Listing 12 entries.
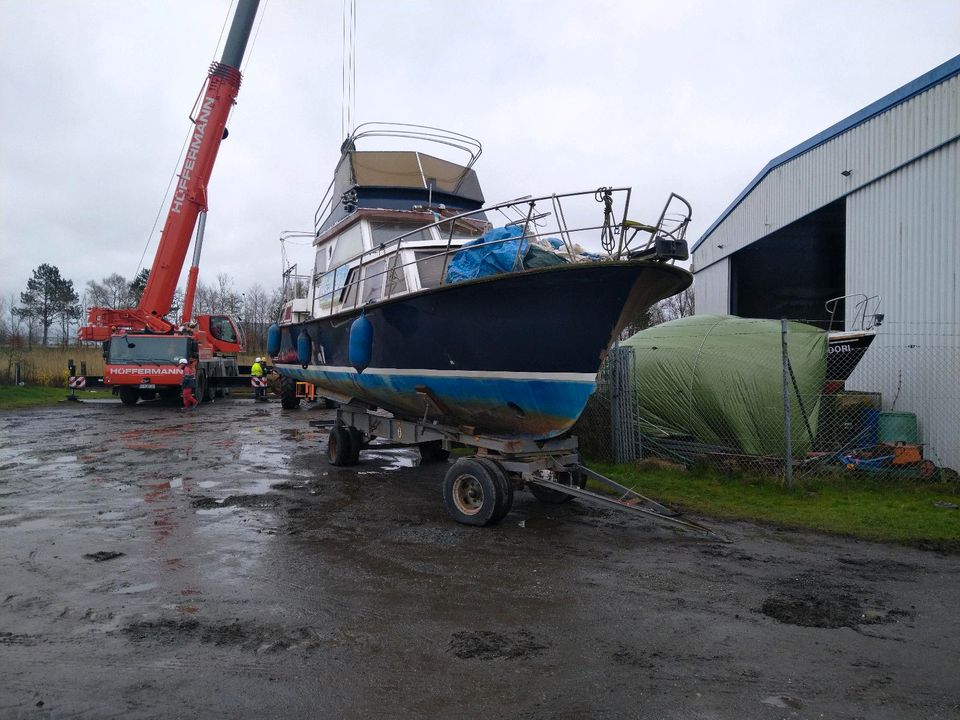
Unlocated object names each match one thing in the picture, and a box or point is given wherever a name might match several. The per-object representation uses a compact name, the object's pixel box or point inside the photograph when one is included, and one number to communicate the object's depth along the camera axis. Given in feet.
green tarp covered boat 30.12
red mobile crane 53.21
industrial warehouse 30.14
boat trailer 20.66
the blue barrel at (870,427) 30.86
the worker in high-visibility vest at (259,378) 74.40
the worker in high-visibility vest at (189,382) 61.77
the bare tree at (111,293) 207.72
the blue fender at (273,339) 40.45
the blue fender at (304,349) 34.12
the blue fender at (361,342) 25.02
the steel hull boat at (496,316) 19.21
